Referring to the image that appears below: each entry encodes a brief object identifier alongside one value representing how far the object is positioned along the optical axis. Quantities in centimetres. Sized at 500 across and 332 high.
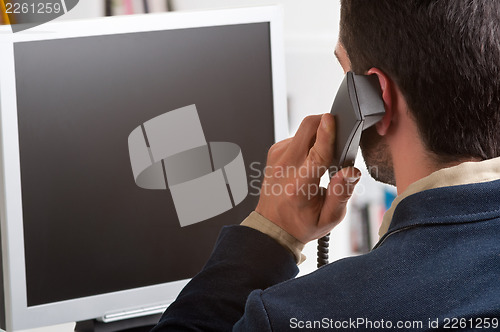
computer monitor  189
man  158
